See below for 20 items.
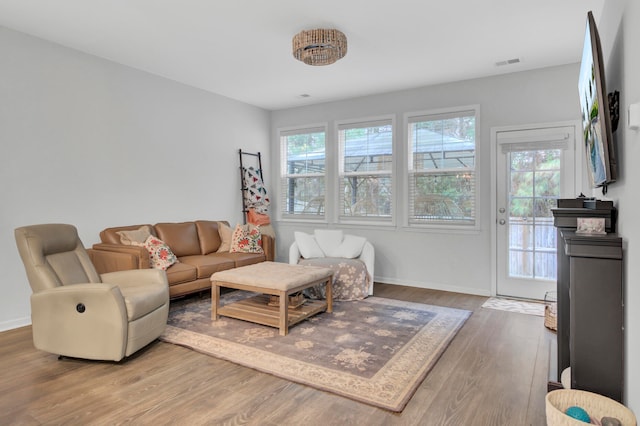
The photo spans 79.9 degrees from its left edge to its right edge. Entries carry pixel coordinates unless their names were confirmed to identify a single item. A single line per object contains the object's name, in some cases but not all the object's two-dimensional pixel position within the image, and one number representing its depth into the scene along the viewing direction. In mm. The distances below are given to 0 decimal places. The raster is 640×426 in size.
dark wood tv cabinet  1576
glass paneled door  4242
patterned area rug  2416
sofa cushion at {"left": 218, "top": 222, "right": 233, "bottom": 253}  5086
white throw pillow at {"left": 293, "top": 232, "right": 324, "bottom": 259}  4809
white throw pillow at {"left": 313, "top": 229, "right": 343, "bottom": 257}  4844
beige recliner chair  2588
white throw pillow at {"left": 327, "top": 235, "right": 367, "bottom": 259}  4668
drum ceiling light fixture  3174
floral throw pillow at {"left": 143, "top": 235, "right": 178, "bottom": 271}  3943
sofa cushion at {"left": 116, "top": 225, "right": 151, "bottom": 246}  4027
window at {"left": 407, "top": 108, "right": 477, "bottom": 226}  4797
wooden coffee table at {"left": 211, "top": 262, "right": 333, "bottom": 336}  3229
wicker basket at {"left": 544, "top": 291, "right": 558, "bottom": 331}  3396
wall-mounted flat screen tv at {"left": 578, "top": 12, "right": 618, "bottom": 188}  1731
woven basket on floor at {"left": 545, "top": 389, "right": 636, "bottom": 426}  1402
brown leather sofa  3699
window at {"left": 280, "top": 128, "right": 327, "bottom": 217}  6043
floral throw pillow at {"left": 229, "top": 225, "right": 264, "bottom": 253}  4980
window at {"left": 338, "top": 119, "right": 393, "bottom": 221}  5395
